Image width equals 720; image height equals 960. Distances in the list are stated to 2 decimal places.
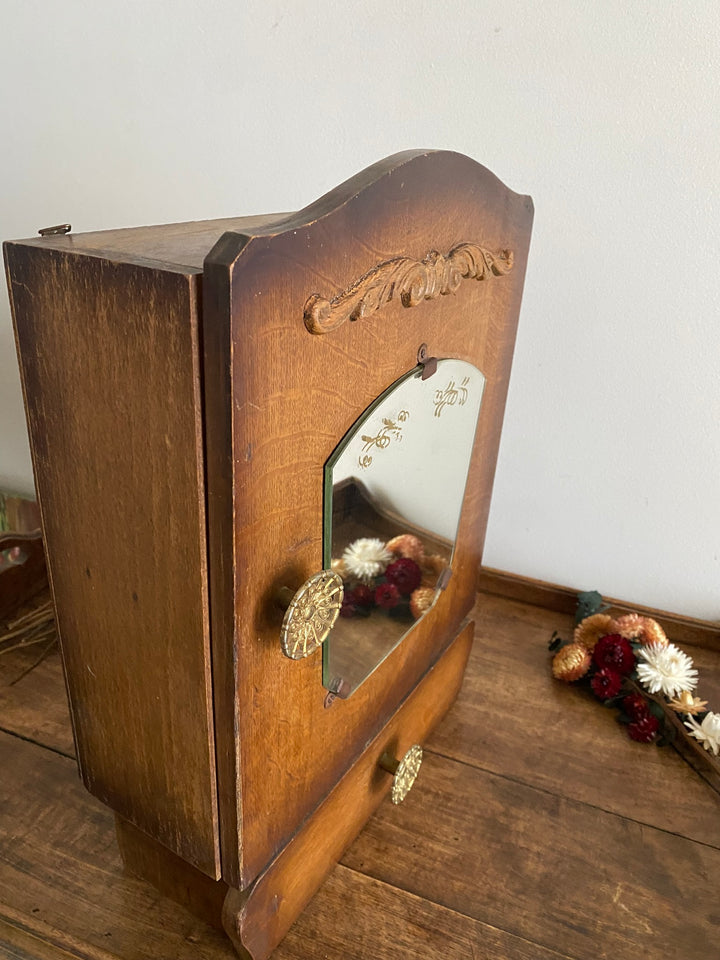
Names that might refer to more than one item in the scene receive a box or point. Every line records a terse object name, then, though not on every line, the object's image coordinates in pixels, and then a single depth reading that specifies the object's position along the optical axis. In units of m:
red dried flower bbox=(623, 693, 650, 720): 0.95
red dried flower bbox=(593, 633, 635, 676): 0.99
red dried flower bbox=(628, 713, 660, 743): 0.93
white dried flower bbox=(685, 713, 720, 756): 0.89
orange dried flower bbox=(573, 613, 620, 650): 1.05
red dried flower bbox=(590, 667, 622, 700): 0.98
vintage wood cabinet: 0.43
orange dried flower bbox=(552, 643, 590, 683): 1.01
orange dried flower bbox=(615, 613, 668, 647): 1.02
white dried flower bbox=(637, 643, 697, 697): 0.95
